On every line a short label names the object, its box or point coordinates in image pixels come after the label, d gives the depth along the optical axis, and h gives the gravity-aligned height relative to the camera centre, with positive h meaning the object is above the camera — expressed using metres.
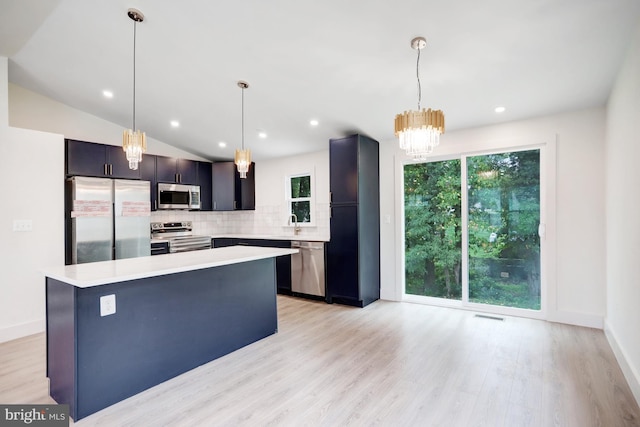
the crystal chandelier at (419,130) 2.08 +0.56
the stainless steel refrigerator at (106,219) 3.97 -0.06
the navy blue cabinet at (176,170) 5.12 +0.74
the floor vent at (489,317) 3.67 -1.24
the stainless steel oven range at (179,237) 5.07 -0.37
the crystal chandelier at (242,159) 3.16 +0.55
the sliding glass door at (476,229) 3.71 -0.22
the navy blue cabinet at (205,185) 5.72 +0.54
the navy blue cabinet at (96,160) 4.11 +0.75
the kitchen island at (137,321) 1.97 -0.80
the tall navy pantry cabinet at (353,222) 4.22 -0.13
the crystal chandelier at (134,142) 2.55 +0.60
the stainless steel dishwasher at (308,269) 4.55 -0.82
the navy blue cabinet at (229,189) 5.79 +0.46
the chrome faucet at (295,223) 5.47 -0.17
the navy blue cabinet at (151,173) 4.89 +0.65
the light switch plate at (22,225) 3.38 -0.10
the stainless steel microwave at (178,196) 5.11 +0.31
